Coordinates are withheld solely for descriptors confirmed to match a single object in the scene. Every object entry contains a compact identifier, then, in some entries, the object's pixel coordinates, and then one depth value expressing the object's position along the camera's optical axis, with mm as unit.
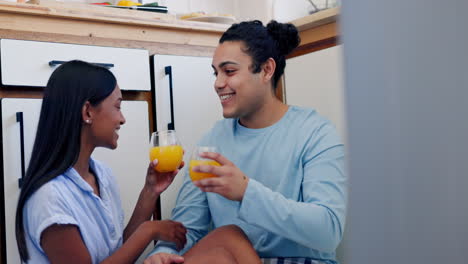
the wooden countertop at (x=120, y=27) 1735
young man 1292
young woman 1329
